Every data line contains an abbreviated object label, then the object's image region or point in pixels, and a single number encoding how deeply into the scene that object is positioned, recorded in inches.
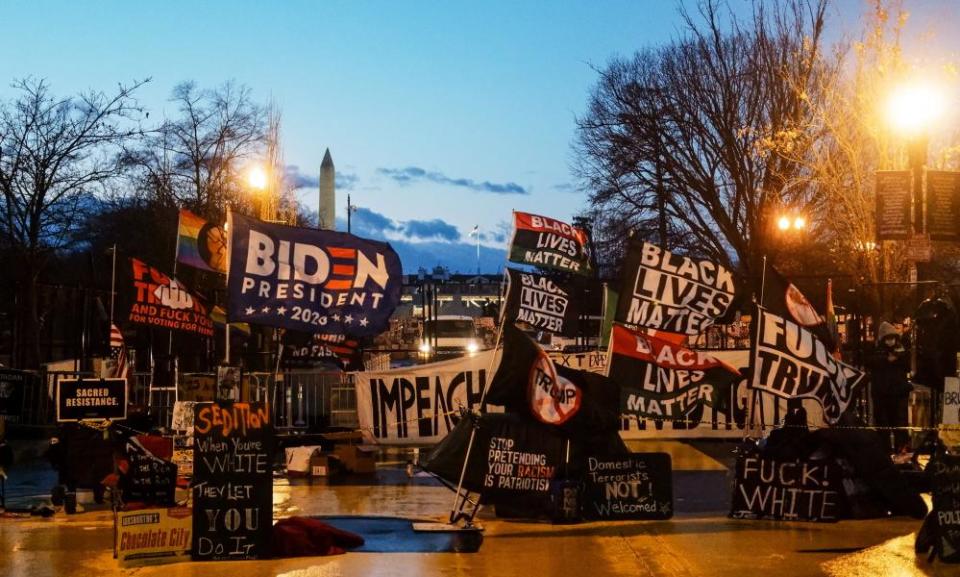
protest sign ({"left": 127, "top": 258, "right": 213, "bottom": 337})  647.8
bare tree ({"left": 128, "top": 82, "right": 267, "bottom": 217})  1355.8
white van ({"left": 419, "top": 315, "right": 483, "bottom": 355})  2059.5
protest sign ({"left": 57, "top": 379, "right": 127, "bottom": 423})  504.1
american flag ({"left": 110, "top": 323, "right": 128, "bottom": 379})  625.7
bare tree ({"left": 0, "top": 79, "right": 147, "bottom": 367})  928.3
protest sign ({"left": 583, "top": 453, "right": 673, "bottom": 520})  473.4
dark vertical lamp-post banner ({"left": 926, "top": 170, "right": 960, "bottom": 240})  596.4
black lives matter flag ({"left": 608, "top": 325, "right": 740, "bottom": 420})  485.1
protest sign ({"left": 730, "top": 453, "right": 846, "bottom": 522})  470.6
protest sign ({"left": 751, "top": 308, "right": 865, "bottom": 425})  480.1
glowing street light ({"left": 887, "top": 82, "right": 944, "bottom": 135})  602.9
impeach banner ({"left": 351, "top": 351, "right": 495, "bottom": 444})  765.9
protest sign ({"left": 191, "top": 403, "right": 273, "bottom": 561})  386.3
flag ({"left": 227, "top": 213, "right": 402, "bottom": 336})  461.4
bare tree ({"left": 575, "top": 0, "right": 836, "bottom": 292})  1210.6
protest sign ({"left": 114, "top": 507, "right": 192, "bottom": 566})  383.9
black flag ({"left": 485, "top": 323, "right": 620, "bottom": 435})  452.4
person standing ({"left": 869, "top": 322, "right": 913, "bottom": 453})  609.0
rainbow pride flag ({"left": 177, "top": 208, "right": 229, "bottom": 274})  663.8
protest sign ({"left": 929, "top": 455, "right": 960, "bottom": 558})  385.1
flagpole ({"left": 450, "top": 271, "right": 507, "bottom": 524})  453.1
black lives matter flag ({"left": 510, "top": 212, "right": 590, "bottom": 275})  580.9
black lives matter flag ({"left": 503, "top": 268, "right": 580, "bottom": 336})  619.8
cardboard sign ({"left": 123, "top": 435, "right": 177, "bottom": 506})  476.7
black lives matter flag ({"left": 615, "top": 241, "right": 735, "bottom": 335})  490.0
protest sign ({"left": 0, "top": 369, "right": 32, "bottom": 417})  555.1
